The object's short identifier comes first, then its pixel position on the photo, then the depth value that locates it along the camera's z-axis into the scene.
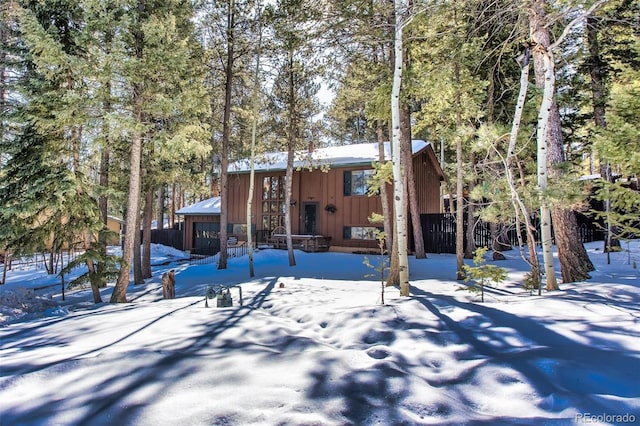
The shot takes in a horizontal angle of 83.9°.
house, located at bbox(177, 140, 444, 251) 16.77
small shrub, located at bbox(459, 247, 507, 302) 5.87
